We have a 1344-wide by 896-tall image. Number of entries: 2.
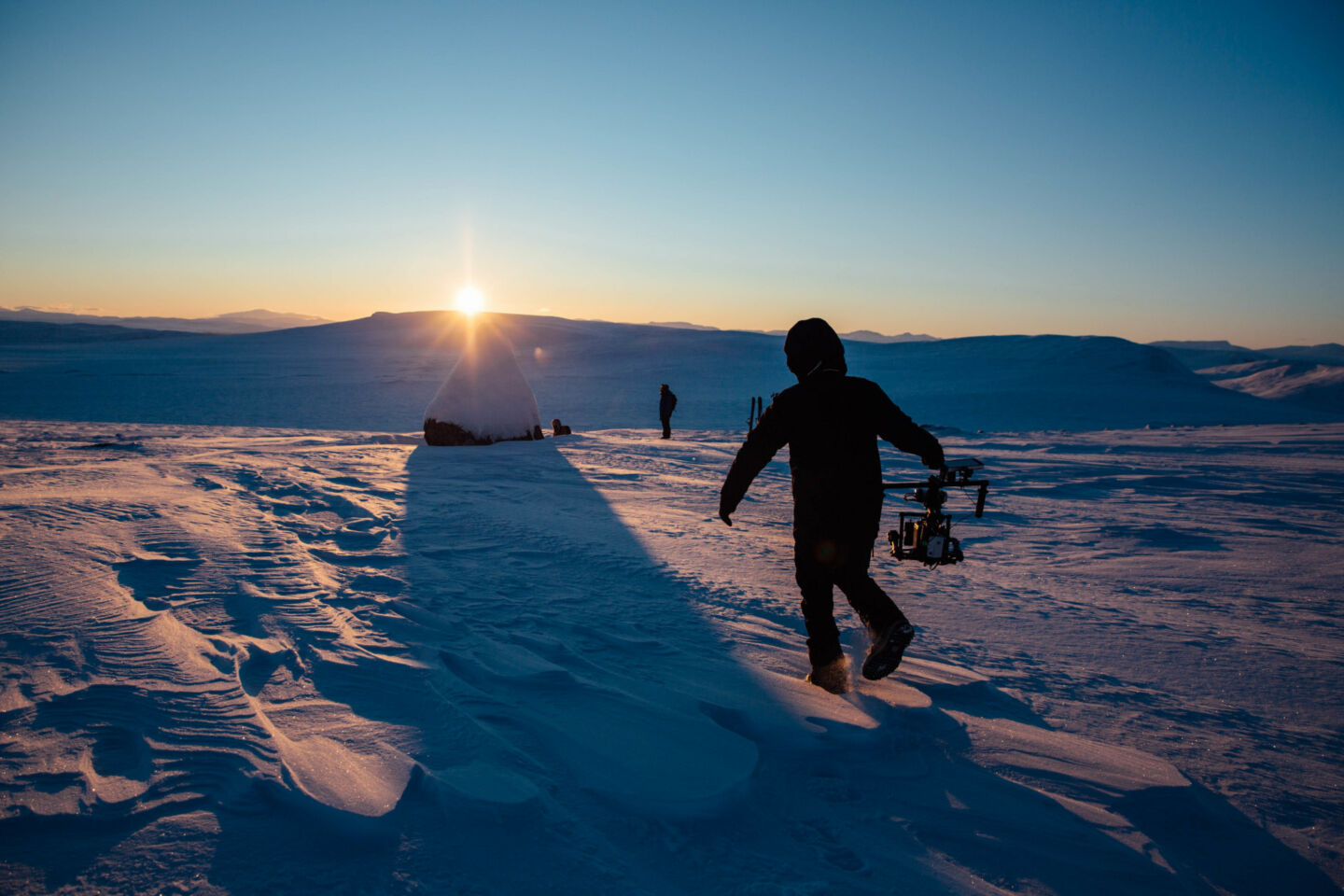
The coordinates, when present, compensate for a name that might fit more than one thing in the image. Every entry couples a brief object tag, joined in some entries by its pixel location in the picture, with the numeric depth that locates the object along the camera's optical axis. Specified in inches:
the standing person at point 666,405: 641.0
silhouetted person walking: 107.9
